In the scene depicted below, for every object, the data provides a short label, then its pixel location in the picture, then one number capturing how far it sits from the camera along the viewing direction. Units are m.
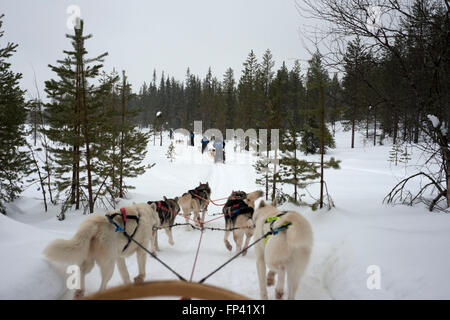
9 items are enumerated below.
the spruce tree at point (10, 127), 8.06
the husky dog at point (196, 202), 6.53
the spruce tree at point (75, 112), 6.96
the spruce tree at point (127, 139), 9.27
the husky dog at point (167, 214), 4.91
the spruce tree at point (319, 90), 5.54
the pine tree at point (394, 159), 16.27
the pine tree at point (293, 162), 6.59
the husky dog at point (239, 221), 4.69
